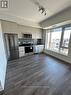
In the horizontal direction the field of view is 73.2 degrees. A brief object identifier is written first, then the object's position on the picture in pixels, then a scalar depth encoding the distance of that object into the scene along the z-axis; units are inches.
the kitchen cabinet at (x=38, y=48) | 165.0
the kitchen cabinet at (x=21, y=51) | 139.0
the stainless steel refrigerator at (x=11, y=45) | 116.3
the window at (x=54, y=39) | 145.8
